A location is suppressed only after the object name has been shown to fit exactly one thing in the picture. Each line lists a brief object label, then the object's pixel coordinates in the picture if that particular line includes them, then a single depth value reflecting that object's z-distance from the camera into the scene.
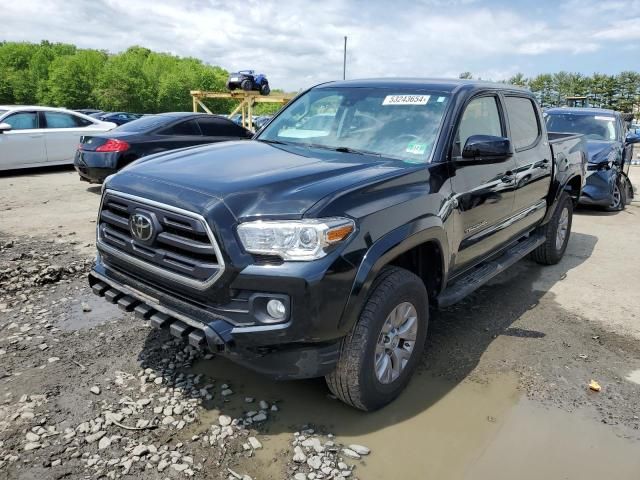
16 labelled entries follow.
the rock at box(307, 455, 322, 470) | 2.60
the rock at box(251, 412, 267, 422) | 2.95
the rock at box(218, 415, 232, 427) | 2.89
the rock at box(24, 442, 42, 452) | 2.62
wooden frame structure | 15.35
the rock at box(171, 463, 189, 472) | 2.53
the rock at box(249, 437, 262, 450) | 2.72
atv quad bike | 14.72
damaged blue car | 8.83
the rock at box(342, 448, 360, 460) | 2.68
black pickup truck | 2.50
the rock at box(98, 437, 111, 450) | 2.66
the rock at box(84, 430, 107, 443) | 2.71
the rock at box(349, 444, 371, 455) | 2.72
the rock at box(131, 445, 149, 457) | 2.61
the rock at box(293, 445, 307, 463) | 2.63
